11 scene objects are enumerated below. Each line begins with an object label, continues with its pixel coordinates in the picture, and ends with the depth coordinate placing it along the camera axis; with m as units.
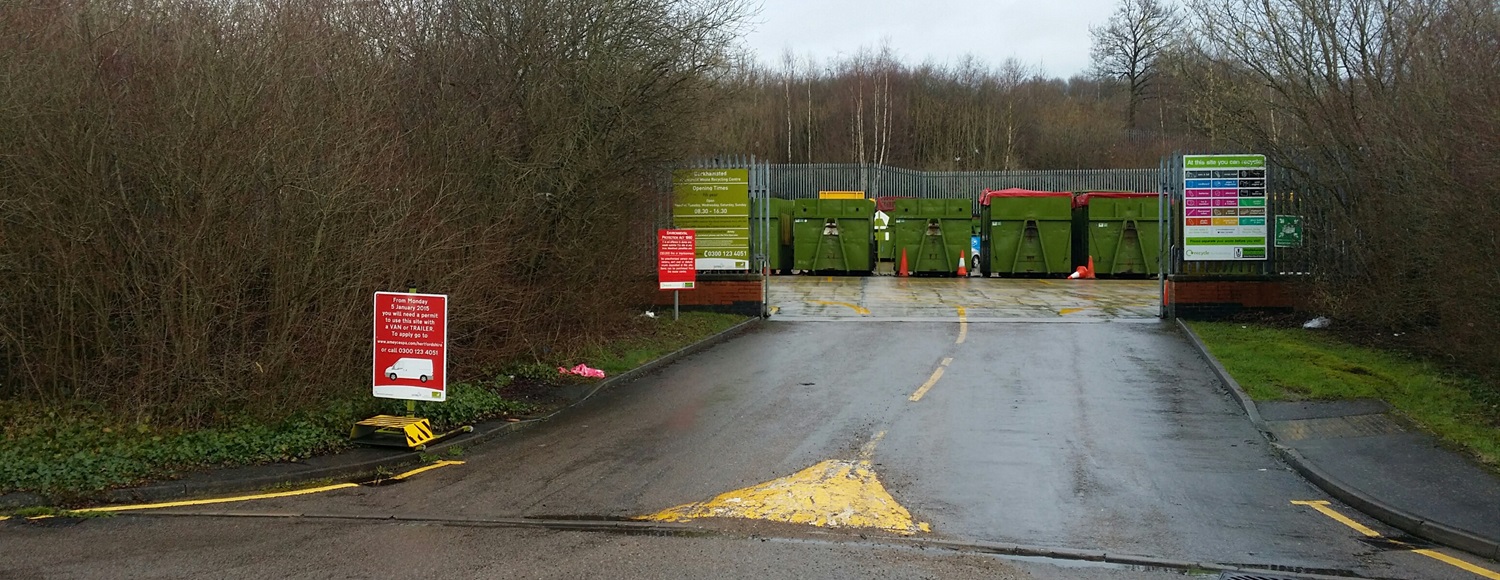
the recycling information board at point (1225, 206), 18.06
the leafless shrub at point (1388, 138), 10.60
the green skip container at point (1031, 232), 32.31
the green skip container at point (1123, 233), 31.81
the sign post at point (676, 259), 17.62
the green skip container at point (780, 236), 34.19
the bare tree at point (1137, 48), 58.00
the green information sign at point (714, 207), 19.41
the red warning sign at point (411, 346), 9.66
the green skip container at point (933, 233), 33.56
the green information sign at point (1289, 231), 17.78
